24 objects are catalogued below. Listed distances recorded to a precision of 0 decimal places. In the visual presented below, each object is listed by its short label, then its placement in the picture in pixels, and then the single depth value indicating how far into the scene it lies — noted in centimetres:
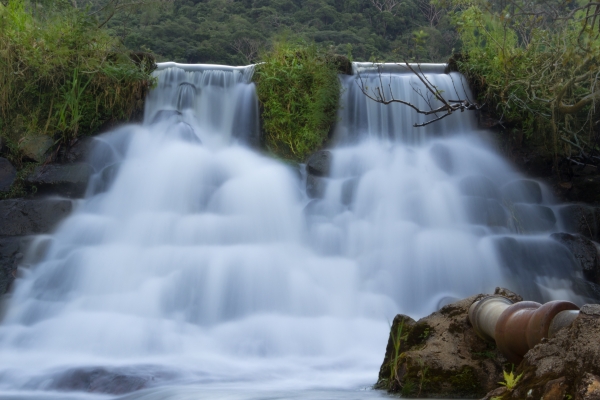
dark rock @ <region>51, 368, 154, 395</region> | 429
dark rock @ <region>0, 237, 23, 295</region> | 666
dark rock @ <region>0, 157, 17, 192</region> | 809
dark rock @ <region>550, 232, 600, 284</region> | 700
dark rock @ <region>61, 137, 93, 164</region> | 851
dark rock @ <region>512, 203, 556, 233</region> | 784
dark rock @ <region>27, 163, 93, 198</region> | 800
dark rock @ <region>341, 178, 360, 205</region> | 818
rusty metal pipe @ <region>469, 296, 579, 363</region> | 251
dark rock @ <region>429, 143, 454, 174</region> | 899
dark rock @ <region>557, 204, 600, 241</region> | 801
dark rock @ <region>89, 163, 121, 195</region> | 818
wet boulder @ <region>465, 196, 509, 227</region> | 775
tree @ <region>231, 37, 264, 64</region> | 1802
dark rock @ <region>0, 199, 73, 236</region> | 737
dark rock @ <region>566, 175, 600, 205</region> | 870
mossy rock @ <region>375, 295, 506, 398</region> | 341
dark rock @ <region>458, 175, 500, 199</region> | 832
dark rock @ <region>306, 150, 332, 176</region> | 871
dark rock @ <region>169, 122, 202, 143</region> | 940
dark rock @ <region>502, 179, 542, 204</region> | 841
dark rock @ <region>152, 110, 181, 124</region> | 958
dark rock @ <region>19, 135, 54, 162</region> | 840
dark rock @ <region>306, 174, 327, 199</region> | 834
